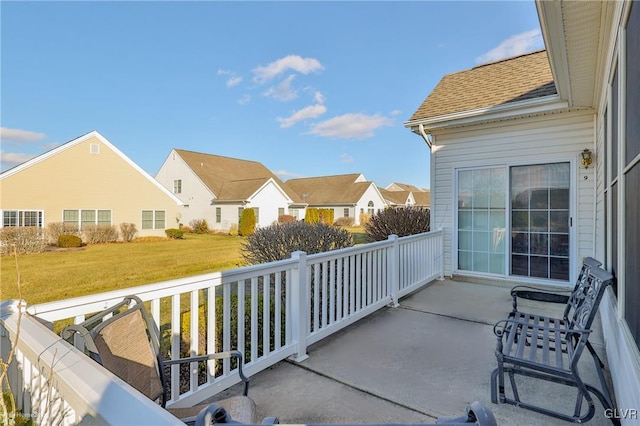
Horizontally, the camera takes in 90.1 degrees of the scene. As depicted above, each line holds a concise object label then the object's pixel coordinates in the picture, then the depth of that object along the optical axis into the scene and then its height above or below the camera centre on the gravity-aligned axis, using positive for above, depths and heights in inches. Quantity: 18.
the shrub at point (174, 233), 699.4 -42.8
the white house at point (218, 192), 834.2 +58.6
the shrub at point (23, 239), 478.3 -40.4
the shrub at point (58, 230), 553.9 -30.7
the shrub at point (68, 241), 534.0 -46.8
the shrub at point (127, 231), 642.8 -36.1
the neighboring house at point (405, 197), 1475.5 +85.0
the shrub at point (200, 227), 858.8 -35.9
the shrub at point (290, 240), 193.2 -16.3
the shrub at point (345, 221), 1085.1 -23.0
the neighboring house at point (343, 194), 1133.7 +74.2
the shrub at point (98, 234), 591.5 -38.5
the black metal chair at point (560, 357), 82.9 -39.6
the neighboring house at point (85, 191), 555.2 +42.9
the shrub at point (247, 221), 767.1 -17.4
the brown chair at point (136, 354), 53.4 -26.4
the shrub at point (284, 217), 874.1 -8.3
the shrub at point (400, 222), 342.6 -8.0
